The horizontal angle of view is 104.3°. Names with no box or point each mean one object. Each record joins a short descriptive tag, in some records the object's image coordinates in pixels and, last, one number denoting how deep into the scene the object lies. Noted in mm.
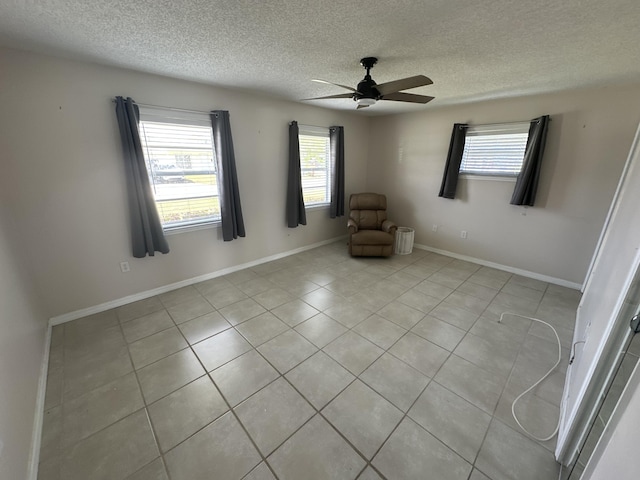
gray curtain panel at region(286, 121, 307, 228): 3725
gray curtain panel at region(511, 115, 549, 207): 3029
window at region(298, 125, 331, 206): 4109
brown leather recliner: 3992
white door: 1110
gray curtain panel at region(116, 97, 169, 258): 2377
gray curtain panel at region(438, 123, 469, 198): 3715
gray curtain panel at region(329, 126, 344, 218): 4273
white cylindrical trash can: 4273
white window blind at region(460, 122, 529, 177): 3348
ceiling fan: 1815
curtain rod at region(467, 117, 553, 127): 3237
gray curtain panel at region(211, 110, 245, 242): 2990
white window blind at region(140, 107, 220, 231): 2699
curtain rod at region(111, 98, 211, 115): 2504
